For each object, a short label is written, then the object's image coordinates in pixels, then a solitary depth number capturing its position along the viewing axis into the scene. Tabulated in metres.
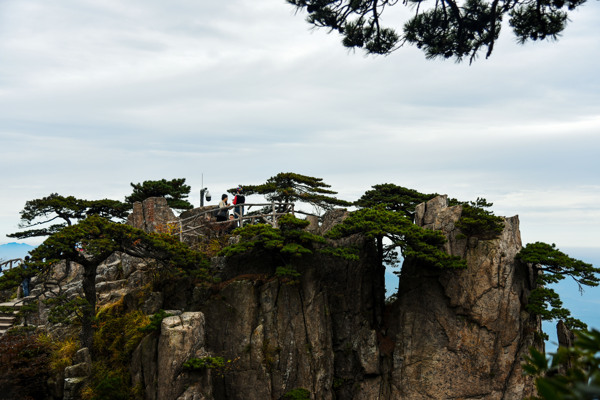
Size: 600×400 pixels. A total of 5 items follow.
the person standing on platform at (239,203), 22.85
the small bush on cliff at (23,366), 16.62
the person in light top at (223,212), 23.61
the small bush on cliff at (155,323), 16.81
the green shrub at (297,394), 18.00
